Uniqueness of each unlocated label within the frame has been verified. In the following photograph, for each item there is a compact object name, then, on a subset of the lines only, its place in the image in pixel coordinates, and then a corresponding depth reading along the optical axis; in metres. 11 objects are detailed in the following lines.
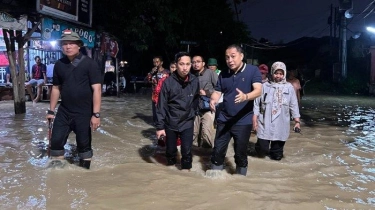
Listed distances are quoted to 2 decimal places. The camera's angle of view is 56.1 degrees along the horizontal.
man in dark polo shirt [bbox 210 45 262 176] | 4.36
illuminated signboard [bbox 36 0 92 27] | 10.93
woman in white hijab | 5.71
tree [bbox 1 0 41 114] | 10.73
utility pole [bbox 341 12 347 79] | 28.80
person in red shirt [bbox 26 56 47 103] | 14.55
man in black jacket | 4.78
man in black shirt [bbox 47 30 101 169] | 4.45
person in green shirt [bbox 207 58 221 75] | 6.96
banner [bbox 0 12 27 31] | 9.70
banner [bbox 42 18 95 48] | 11.81
